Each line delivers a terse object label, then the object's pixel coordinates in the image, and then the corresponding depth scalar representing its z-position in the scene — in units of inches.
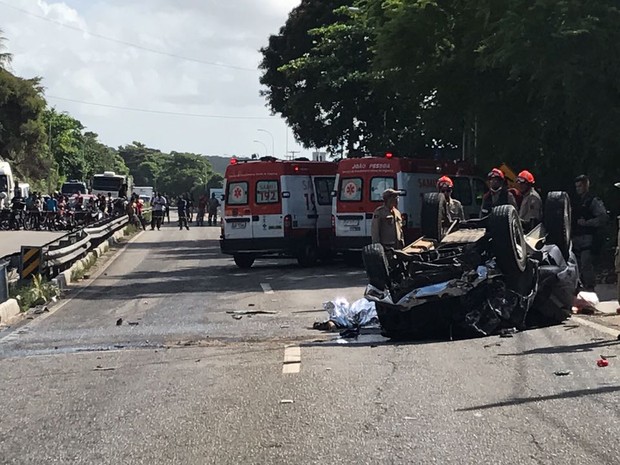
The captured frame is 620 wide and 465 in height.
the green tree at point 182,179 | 7377.0
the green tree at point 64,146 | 4288.9
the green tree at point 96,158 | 5429.6
